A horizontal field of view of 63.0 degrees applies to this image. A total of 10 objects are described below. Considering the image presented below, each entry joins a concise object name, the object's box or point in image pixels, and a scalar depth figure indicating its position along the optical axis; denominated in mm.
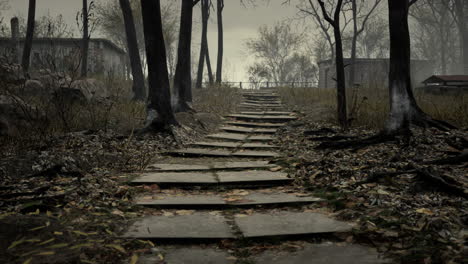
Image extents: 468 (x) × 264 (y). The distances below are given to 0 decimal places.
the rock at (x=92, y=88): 10382
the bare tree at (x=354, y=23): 24061
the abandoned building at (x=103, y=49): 27908
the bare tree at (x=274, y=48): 49062
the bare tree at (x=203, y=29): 19109
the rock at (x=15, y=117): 5941
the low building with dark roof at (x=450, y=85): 16253
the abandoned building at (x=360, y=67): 35156
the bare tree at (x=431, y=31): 35662
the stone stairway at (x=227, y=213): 2730
